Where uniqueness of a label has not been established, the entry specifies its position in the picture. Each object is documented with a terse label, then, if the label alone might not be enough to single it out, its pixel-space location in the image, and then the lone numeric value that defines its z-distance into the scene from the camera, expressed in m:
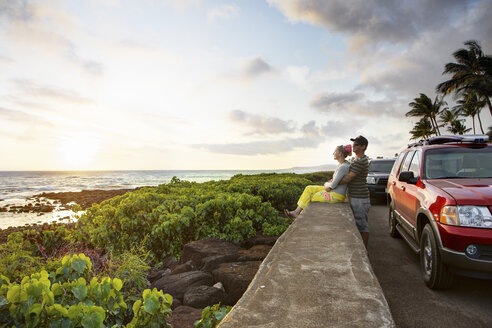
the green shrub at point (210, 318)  2.10
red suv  3.22
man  5.19
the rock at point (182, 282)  3.65
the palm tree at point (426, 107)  45.53
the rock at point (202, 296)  3.18
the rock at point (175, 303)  3.31
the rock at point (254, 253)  4.21
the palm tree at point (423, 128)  57.34
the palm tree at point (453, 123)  49.44
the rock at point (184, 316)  2.65
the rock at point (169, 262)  5.01
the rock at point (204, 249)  4.50
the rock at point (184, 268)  4.38
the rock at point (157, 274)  4.70
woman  5.53
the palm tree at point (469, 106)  36.62
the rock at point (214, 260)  4.12
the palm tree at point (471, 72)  31.28
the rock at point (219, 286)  3.51
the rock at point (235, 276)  3.28
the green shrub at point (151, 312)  2.02
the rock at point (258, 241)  5.08
